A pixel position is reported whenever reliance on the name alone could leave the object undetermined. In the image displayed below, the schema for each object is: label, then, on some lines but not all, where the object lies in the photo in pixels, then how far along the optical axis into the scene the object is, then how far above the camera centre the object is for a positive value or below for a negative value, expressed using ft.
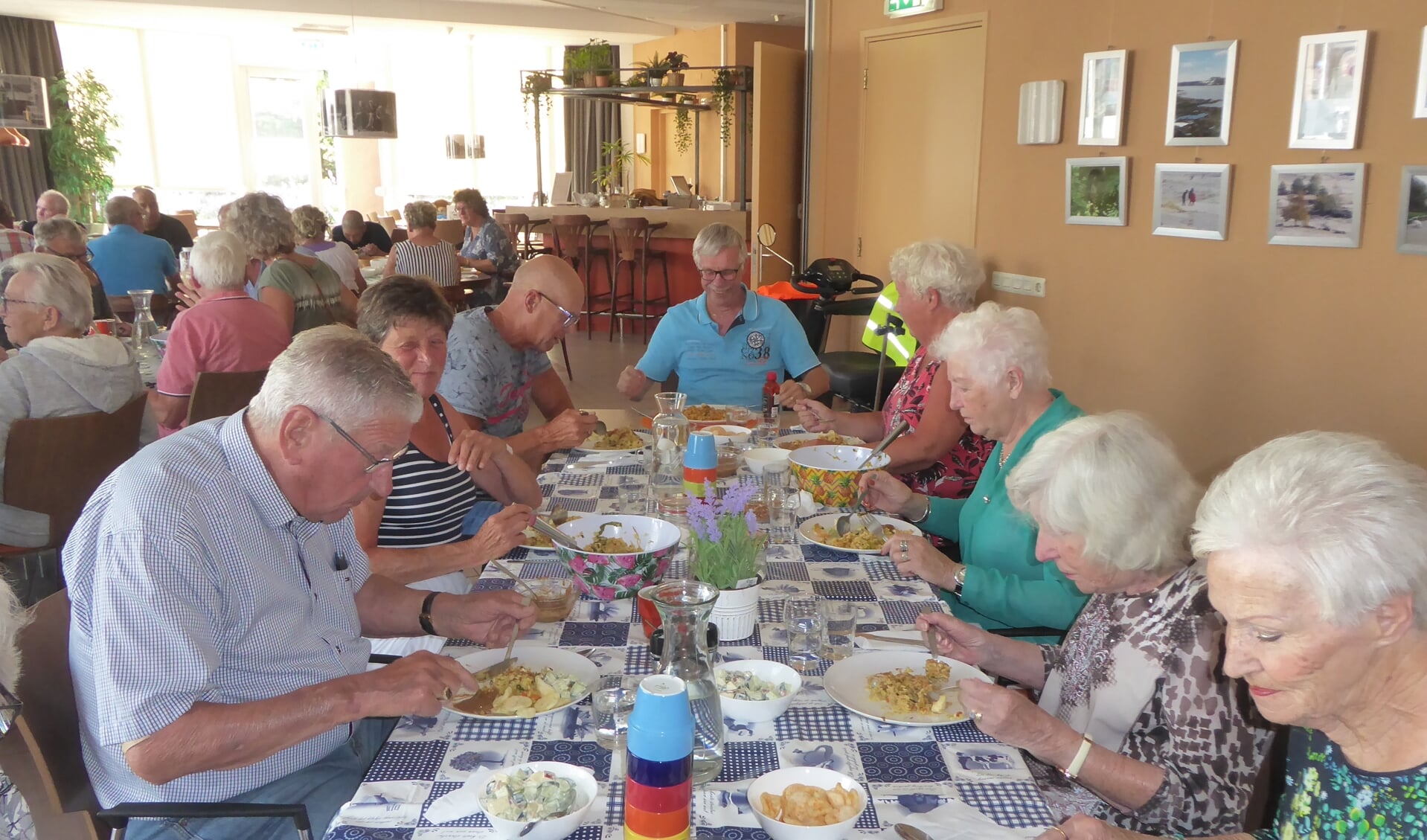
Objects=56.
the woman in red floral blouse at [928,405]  9.98 -2.00
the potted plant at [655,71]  32.83 +4.73
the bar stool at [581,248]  31.32 -1.07
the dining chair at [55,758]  4.78 -2.71
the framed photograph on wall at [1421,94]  10.81 +1.30
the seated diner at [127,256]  21.11 -0.88
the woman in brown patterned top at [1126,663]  4.87 -2.35
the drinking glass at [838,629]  5.76 -2.41
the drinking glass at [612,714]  4.69 -2.37
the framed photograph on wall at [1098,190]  15.05 +0.39
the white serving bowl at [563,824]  3.91 -2.41
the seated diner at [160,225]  26.86 -0.30
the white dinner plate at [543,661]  5.43 -2.47
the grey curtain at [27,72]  38.09 +5.55
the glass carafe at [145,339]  14.10 -1.82
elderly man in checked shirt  4.55 -1.94
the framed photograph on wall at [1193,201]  13.46 +0.19
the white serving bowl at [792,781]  4.15 -2.41
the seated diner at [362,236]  31.22 -0.70
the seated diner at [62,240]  19.42 -0.49
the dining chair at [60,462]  10.33 -2.64
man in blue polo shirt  12.87 -1.69
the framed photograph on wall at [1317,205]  11.74 +0.12
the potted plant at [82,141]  39.24 +2.91
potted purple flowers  5.77 -2.03
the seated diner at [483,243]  26.55 -0.76
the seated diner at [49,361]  10.50 -1.56
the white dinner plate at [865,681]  4.98 -2.52
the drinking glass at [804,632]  5.54 -2.33
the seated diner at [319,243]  21.99 -0.62
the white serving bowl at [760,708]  4.90 -2.43
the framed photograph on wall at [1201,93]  13.23 +1.65
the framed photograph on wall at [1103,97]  14.85 +1.78
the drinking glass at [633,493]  8.34 -2.45
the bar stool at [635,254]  30.12 -1.24
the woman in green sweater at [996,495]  6.97 -2.28
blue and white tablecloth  4.16 -2.53
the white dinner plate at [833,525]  7.78 -2.47
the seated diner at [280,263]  16.02 -0.81
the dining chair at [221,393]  11.55 -2.11
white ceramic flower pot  5.79 -2.33
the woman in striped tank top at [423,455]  7.89 -1.96
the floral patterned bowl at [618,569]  6.26 -2.25
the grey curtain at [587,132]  48.98 +4.08
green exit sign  18.88 +4.03
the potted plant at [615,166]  46.96 +2.37
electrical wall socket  17.06 -1.22
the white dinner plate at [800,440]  10.28 -2.41
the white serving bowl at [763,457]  9.35 -2.31
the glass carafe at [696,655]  4.38 -1.96
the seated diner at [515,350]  10.03 -1.45
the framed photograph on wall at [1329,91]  11.56 +1.47
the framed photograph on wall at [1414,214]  10.98 +0.00
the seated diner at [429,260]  22.44 -1.04
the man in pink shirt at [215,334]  12.48 -1.51
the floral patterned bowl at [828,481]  8.37 -2.25
